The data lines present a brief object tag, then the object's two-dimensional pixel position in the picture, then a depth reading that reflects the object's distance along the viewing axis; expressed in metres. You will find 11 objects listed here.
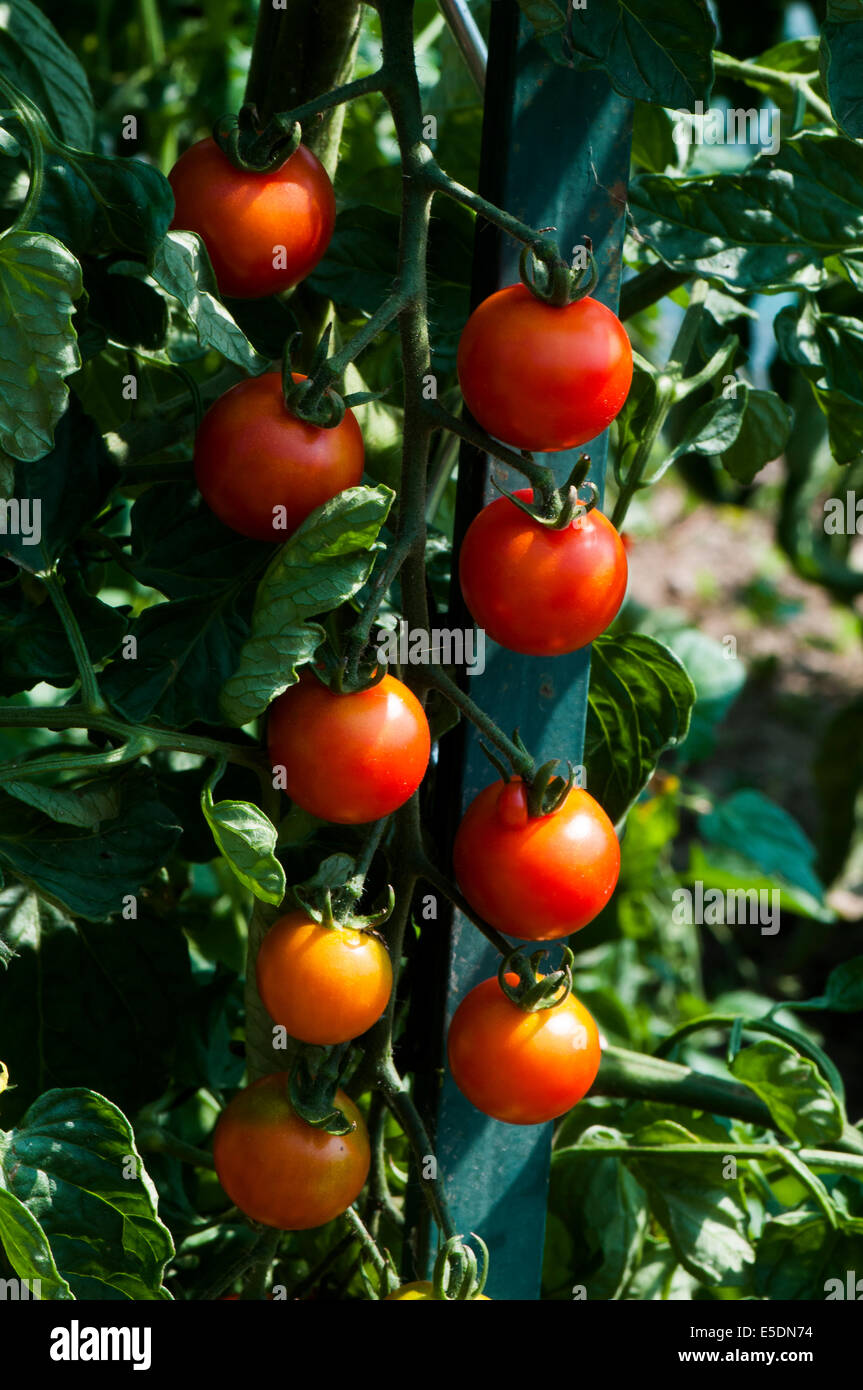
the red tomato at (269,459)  0.63
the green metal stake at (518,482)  0.66
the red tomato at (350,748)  0.63
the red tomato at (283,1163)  0.65
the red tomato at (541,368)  0.63
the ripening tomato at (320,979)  0.64
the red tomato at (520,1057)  0.65
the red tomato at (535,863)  0.65
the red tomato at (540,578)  0.64
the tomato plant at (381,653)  0.64
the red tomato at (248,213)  0.64
